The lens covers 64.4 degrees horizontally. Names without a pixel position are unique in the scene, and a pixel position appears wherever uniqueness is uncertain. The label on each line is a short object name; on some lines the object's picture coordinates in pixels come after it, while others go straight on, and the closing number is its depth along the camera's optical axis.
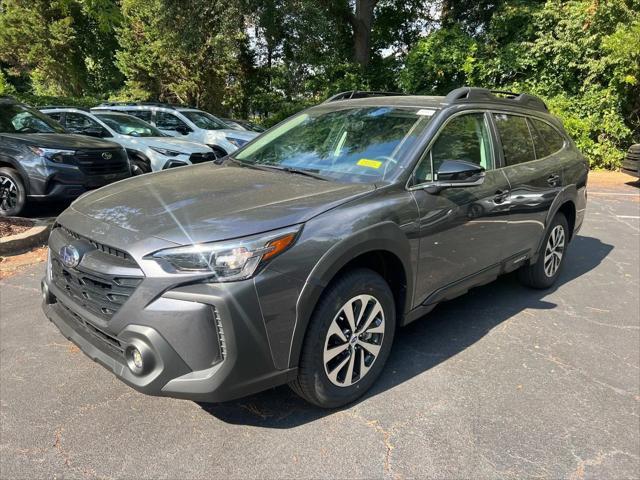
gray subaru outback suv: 2.35
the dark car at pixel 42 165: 6.73
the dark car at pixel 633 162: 11.61
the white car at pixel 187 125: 12.05
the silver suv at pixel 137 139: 9.50
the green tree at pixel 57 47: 23.09
